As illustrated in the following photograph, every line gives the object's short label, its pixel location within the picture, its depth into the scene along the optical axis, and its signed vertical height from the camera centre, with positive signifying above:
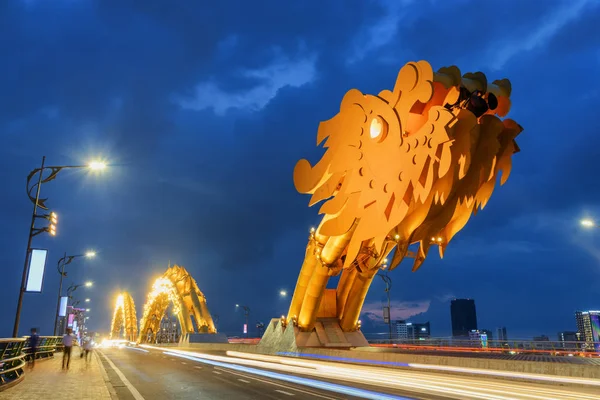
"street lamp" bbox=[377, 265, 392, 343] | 42.69 +2.52
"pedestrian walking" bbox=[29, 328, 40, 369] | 22.46 -1.67
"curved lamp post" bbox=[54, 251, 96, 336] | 42.09 +3.53
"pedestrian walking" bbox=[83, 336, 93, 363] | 24.47 -1.81
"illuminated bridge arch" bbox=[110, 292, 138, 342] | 109.56 -1.32
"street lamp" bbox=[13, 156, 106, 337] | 18.98 +4.25
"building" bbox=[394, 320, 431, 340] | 96.84 -2.80
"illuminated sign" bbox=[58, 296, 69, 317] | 44.11 +0.39
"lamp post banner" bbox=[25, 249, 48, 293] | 19.80 +1.77
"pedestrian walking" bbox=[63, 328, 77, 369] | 20.06 -1.58
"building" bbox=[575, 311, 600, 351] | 28.59 -0.60
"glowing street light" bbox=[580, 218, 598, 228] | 23.42 +5.07
